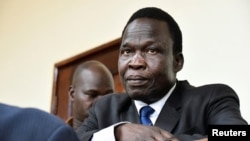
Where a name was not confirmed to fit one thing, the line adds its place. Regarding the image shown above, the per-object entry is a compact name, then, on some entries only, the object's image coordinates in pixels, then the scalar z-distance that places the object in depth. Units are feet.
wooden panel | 10.05
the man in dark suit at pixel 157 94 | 4.71
